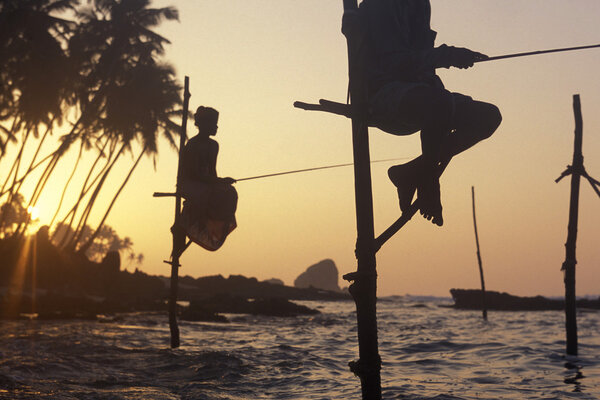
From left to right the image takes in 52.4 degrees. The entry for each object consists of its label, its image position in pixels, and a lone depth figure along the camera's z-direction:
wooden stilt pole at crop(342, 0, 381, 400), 4.80
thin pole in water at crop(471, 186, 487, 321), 32.34
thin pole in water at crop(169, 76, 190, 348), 12.72
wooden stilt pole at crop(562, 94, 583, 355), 13.99
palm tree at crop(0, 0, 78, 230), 29.11
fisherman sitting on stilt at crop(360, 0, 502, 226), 4.44
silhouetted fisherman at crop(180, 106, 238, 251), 9.27
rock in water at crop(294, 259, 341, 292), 141.50
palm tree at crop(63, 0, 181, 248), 34.34
